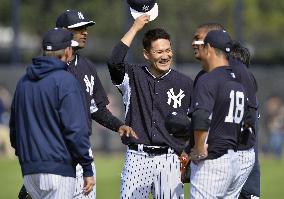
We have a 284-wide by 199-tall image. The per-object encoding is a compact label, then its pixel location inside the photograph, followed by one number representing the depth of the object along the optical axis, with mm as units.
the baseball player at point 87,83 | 18150
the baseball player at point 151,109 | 18406
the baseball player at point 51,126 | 15242
